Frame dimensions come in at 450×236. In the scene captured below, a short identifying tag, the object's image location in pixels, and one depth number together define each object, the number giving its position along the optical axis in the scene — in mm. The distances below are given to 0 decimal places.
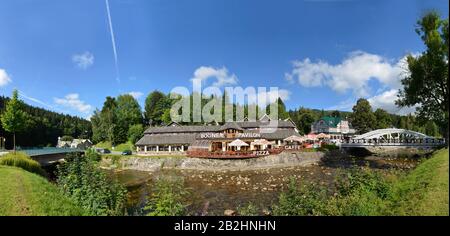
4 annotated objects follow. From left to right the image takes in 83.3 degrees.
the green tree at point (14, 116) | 27872
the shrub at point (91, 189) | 10180
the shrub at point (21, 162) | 17309
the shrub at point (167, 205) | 8070
